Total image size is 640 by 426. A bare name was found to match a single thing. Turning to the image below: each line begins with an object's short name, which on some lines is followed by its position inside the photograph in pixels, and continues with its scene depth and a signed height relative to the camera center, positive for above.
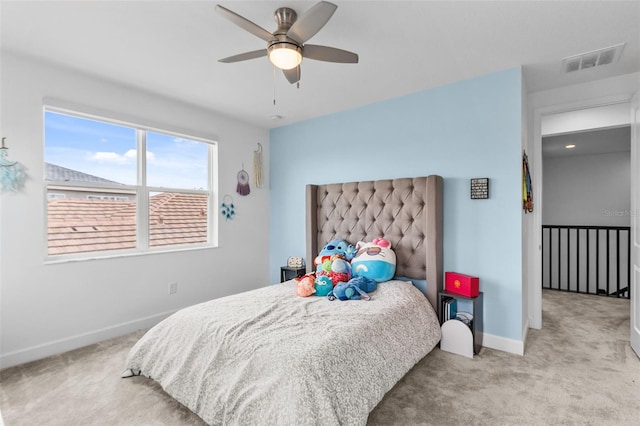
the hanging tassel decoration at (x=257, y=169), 4.43 +0.60
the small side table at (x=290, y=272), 3.99 -0.79
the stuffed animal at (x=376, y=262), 2.93 -0.49
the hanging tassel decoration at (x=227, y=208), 4.03 +0.05
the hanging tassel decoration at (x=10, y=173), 2.44 +0.30
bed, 1.54 -0.80
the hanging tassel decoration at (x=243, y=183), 4.23 +0.38
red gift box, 2.71 -0.65
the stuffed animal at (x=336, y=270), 2.82 -0.55
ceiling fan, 1.61 +0.99
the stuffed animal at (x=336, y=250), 3.24 -0.41
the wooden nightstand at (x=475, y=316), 2.66 -0.93
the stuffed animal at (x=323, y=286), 2.65 -0.63
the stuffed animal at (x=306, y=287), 2.62 -0.63
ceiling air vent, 2.41 +1.22
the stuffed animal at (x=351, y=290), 2.51 -0.64
